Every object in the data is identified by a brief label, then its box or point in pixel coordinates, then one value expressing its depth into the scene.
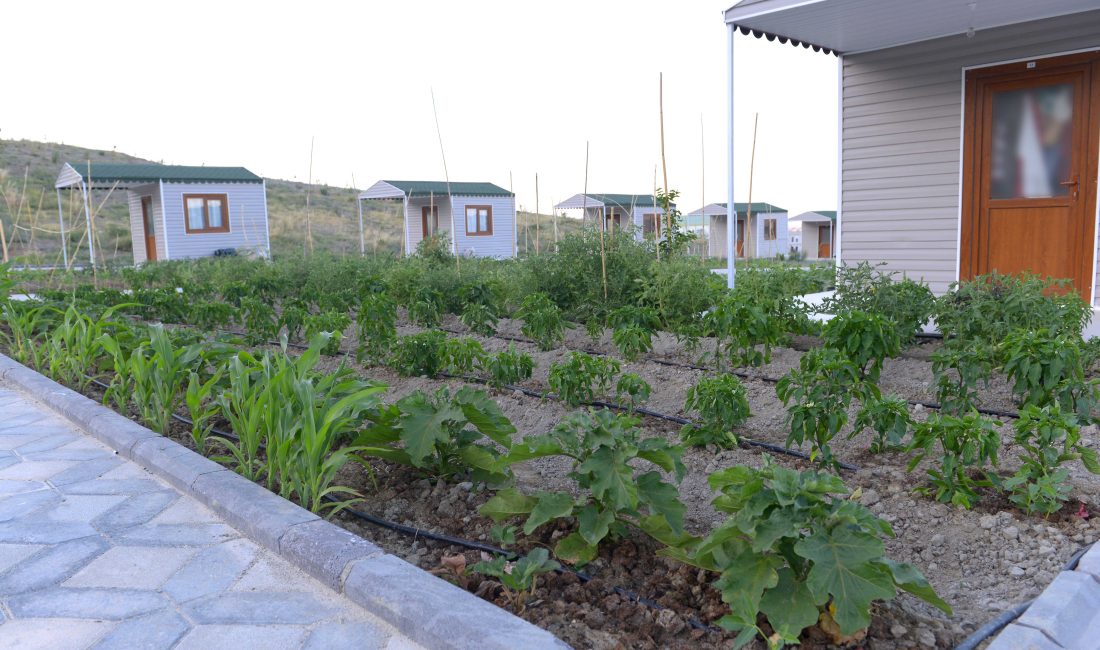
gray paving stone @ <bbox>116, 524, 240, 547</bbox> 2.46
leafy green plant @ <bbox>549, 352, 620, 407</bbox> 3.92
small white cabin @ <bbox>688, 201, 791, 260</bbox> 32.88
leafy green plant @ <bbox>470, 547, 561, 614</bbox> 2.03
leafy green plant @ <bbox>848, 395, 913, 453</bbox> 2.87
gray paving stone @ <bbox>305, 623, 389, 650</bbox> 1.84
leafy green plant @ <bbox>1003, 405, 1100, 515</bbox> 2.50
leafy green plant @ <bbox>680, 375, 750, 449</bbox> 3.23
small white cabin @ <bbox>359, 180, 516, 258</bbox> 25.86
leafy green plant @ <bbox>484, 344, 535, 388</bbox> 4.21
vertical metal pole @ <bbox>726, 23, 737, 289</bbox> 6.43
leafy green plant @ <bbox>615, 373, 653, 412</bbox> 3.69
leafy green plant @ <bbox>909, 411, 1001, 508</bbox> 2.54
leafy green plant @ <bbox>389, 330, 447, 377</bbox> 4.61
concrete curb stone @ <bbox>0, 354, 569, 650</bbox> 1.76
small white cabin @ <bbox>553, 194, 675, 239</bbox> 28.45
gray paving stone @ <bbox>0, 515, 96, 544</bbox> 2.50
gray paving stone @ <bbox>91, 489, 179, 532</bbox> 2.61
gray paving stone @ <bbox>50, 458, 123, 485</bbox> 3.08
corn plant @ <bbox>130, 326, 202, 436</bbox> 3.59
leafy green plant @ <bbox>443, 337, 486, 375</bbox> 4.46
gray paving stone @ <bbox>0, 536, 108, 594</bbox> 2.18
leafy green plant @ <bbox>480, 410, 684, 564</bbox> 2.13
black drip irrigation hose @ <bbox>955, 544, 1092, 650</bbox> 1.82
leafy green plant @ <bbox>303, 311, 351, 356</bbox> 5.38
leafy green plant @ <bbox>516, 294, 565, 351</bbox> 5.41
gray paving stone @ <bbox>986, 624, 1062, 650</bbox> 1.75
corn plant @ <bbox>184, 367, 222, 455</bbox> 3.21
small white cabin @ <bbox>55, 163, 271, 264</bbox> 21.12
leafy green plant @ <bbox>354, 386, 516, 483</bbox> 2.66
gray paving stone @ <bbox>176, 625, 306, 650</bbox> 1.85
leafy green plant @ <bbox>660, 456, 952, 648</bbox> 1.70
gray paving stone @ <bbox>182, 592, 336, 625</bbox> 1.97
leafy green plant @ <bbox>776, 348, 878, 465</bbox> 2.92
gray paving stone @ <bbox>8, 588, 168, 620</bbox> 2.01
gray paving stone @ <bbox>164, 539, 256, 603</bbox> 2.12
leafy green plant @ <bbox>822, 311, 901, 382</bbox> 3.64
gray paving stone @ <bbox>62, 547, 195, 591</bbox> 2.19
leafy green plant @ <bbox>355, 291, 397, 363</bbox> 5.11
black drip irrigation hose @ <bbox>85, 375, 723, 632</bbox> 2.01
